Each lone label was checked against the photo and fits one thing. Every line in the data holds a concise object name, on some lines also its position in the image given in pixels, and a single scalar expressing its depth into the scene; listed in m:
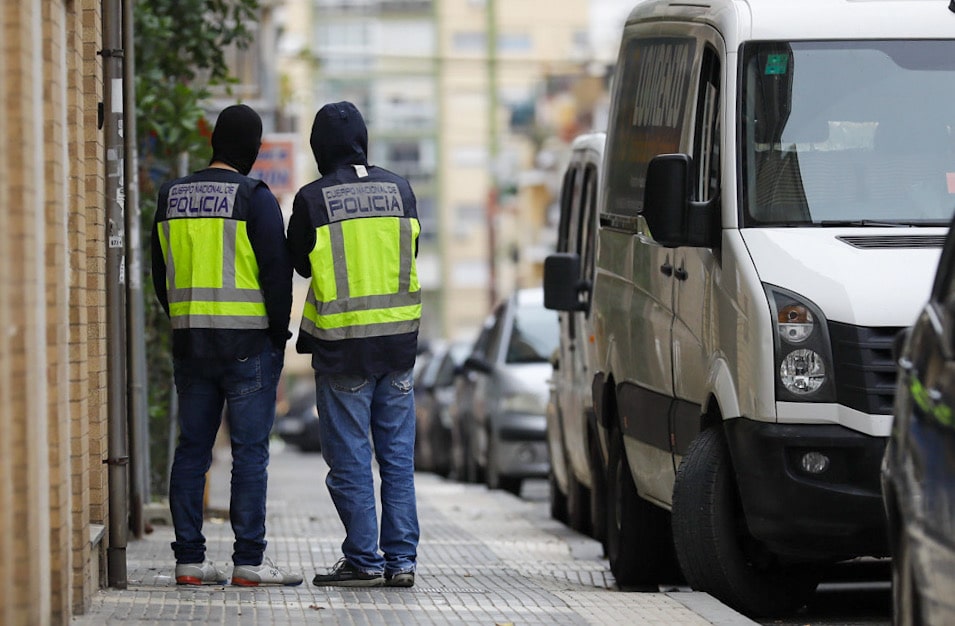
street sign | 40.03
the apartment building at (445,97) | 184.37
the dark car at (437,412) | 50.09
